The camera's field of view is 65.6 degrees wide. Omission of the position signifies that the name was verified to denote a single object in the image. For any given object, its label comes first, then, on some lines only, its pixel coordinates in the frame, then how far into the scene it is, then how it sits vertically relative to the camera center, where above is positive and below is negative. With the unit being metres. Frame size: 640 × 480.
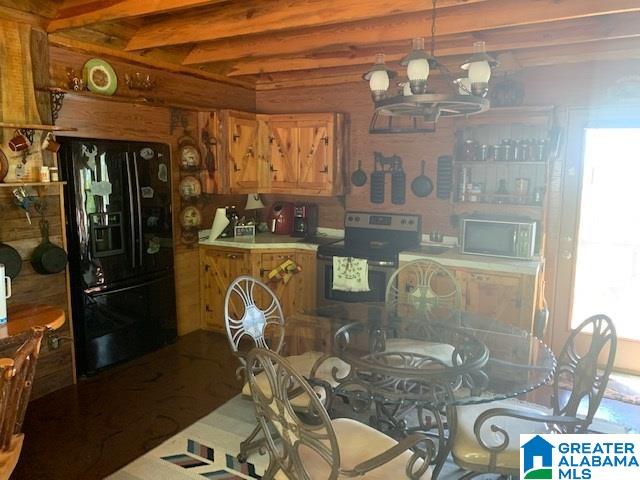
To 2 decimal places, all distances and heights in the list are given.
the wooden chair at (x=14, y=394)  1.71 -0.77
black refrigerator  3.45 -0.51
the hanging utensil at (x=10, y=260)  3.02 -0.50
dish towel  4.08 -0.77
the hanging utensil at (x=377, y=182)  4.59 -0.01
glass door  3.74 -0.40
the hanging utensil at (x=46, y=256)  3.21 -0.50
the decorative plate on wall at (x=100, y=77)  3.55 +0.74
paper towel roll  4.61 -0.41
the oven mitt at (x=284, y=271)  4.41 -0.81
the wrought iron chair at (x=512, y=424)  1.95 -1.03
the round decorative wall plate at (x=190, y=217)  4.39 -0.34
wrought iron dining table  2.03 -0.83
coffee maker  4.92 -0.39
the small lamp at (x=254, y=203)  5.09 -0.24
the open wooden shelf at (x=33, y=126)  2.92 +0.31
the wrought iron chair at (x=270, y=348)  2.45 -0.90
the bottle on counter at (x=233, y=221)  4.80 -0.40
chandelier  2.04 +0.41
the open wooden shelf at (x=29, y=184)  2.92 -0.04
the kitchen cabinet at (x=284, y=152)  4.50 +0.25
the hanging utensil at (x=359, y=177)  4.70 +0.03
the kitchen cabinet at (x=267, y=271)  4.41 -0.81
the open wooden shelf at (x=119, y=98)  3.27 +0.60
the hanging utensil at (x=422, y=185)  4.39 -0.04
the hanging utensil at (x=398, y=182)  4.51 -0.01
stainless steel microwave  3.64 -0.42
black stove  4.12 -0.52
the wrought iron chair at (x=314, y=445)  1.61 -0.93
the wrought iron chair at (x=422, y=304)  2.56 -0.81
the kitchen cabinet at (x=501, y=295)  3.56 -0.83
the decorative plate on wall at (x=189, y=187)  4.32 -0.07
